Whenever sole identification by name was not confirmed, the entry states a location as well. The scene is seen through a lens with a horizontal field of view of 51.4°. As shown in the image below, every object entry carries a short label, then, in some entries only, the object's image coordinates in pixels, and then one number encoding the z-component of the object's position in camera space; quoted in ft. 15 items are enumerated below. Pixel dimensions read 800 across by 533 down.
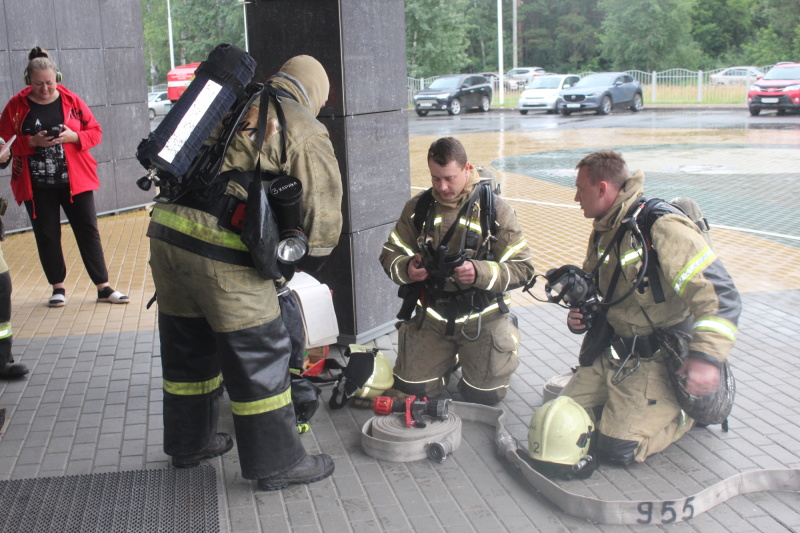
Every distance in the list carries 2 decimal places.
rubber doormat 11.92
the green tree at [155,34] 213.25
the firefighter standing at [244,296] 11.68
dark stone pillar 18.48
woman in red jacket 21.56
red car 82.07
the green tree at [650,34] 180.24
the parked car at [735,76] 114.93
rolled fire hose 11.73
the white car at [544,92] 105.19
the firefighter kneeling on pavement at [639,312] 12.46
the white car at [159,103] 139.67
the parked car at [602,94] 97.71
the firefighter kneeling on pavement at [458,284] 15.01
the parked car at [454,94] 107.76
